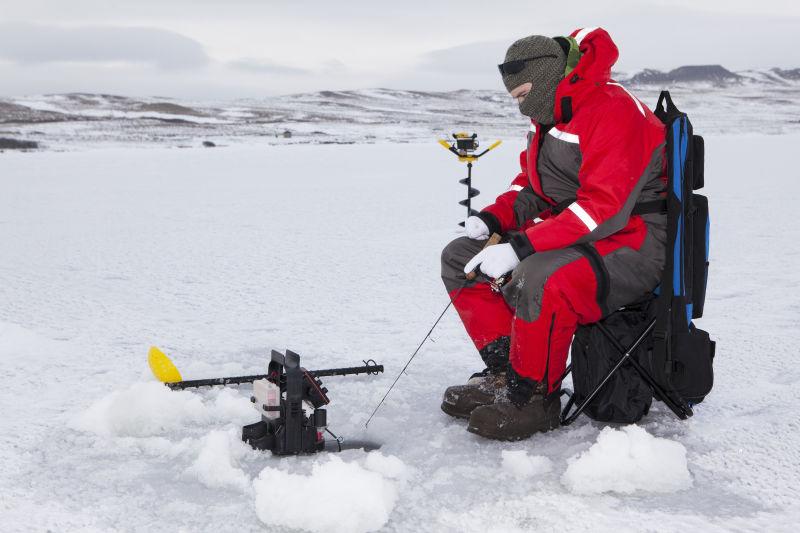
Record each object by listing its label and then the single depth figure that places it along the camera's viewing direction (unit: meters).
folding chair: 2.45
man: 2.38
